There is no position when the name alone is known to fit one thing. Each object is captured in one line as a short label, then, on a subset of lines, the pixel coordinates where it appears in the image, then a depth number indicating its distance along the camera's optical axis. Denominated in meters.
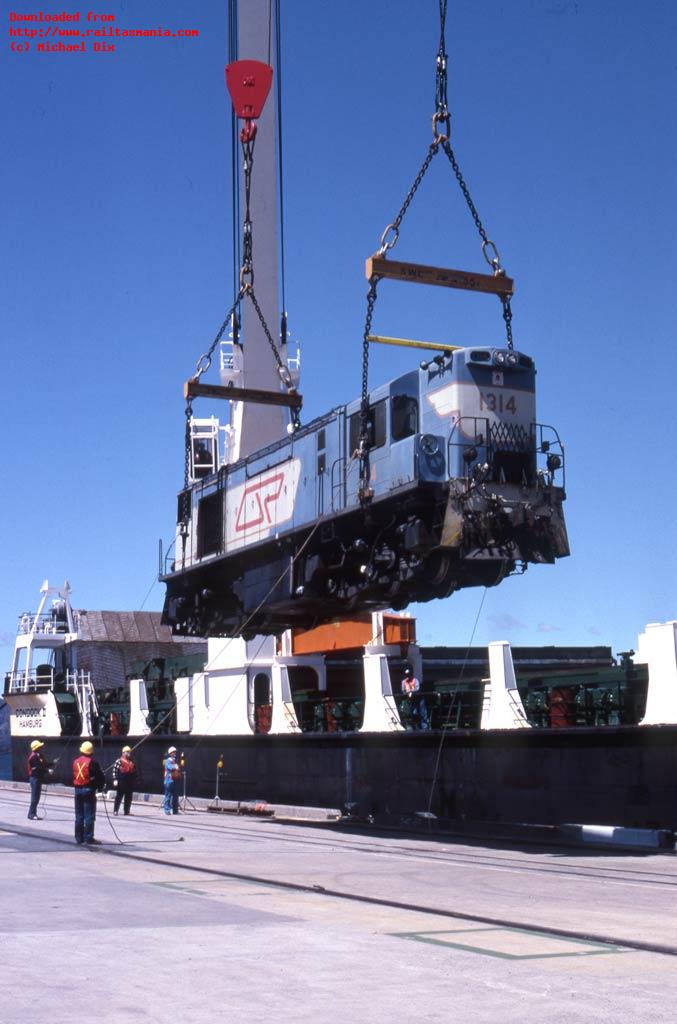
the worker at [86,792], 18.03
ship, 20.22
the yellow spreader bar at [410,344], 19.67
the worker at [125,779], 27.09
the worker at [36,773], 24.78
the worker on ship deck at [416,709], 25.41
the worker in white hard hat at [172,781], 28.55
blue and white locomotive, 18.77
